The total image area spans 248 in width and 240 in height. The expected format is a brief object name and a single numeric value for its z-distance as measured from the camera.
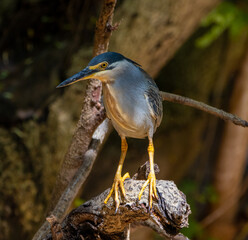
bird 8.27
